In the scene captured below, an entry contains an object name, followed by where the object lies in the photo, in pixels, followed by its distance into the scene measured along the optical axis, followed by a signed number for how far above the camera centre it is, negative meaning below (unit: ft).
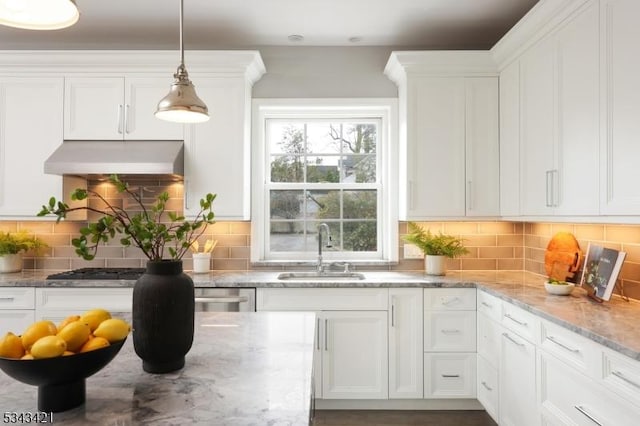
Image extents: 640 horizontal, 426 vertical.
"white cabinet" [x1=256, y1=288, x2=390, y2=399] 9.45 -2.57
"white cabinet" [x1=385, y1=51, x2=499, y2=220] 10.28 +1.85
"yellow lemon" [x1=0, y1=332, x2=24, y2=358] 3.11 -0.96
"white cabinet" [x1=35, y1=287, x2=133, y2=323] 9.43 -1.82
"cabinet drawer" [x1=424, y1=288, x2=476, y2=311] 9.39 -1.75
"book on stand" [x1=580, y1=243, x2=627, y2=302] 6.96 -0.86
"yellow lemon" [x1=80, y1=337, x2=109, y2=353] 3.31 -0.99
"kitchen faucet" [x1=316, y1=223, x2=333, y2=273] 10.82 -0.59
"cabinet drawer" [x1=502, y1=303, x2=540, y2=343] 6.97 -1.76
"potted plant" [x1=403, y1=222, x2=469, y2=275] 10.34 -0.69
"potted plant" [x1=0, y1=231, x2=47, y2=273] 10.34 -0.74
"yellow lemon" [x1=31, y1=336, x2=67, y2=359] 3.07 -0.94
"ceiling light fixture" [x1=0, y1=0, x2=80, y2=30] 3.64 +1.78
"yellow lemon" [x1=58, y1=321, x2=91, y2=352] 3.25 -0.90
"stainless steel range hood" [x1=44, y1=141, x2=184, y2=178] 9.56 +1.34
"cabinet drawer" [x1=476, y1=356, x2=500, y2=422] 8.42 -3.44
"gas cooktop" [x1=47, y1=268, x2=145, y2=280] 9.75 -1.33
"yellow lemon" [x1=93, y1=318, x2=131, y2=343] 3.47 -0.92
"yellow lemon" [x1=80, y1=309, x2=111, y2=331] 3.68 -0.88
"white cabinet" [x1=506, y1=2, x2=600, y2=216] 6.93 +1.83
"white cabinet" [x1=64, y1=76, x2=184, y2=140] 10.20 +2.58
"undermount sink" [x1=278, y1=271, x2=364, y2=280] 10.61 -1.43
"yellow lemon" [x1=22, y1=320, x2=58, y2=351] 3.24 -0.90
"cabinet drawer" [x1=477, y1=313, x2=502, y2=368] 8.34 -2.44
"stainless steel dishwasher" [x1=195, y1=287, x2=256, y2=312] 9.39 -1.78
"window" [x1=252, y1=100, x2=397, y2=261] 11.80 +0.97
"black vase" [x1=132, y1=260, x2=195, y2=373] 4.00 -0.95
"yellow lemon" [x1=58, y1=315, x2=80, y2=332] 3.52 -0.87
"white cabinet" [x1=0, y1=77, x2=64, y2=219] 10.18 +1.87
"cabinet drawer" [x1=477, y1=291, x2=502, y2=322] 8.30 -1.74
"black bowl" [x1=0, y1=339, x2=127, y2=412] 3.06 -1.16
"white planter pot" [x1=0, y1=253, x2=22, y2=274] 10.49 -1.13
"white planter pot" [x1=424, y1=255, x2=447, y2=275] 10.41 -1.11
